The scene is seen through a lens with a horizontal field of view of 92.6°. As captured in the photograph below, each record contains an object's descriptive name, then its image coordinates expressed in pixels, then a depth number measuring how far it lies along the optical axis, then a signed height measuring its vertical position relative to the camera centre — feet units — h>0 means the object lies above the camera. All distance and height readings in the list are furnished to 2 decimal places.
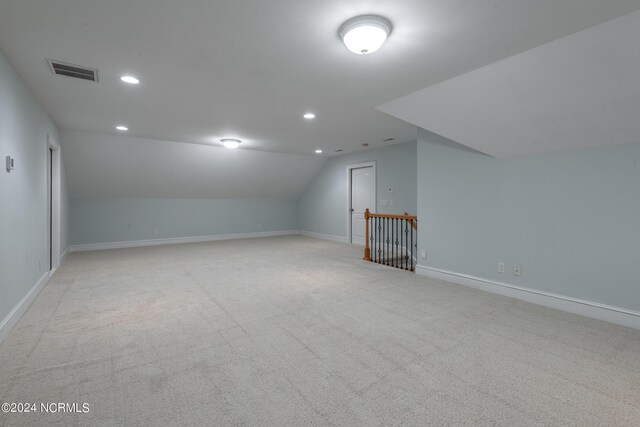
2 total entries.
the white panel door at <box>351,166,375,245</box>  24.44 +1.13
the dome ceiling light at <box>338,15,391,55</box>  6.69 +4.04
